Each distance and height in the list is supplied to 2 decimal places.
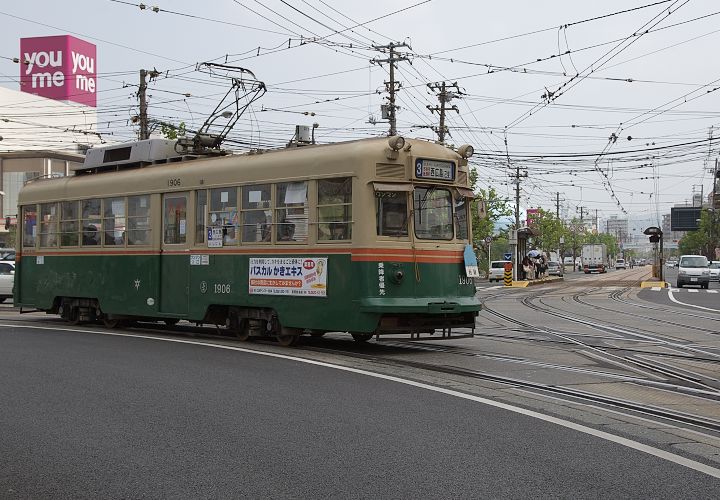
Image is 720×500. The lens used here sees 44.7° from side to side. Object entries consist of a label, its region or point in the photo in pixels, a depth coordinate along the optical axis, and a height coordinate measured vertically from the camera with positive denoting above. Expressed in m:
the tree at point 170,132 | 37.31 +5.43
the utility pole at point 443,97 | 42.06 +7.82
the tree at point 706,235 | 99.31 +2.56
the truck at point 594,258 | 90.06 -0.18
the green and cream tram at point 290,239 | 12.16 +0.27
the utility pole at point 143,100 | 29.12 +5.33
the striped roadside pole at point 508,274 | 46.62 -0.98
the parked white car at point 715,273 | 53.97 -1.07
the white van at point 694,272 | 43.50 -0.79
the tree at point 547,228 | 98.50 +3.25
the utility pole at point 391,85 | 33.53 +6.99
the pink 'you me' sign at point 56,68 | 78.56 +17.14
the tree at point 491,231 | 61.94 +1.86
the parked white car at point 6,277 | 27.73 -0.64
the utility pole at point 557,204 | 103.75 +6.43
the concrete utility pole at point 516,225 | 51.88 +2.39
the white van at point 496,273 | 61.38 -1.17
